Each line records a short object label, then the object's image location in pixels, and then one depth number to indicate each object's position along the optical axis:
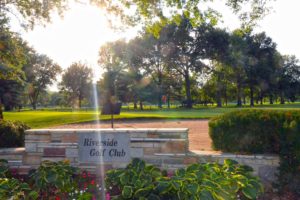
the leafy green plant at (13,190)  4.86
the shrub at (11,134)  7.38
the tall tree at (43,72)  64.18
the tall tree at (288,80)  55.59
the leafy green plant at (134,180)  4.82
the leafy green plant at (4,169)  5.96
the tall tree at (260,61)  48.34
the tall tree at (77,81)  63.95
